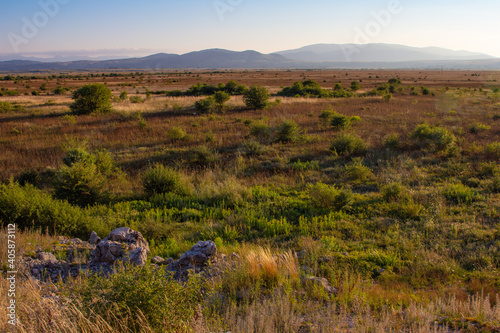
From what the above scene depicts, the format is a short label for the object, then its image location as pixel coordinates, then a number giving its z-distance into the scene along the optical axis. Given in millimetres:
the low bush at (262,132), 14138
